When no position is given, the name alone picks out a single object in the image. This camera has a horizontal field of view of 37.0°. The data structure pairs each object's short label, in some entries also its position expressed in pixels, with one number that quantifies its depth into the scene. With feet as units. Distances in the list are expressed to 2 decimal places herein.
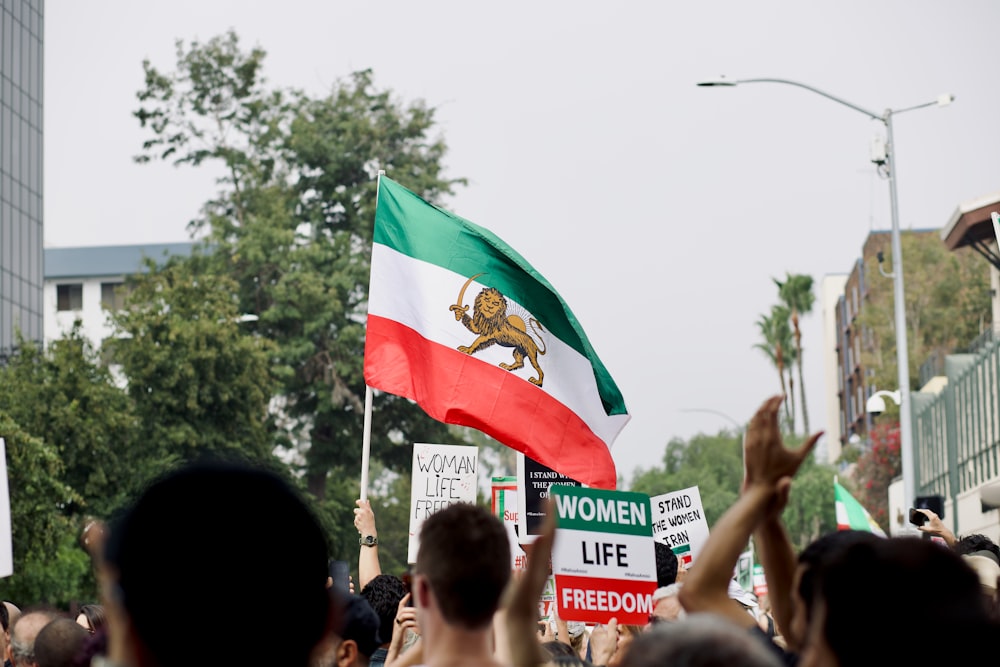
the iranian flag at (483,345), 35.22
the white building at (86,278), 297.33
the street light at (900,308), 79.51
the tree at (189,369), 126.52
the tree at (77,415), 114.73
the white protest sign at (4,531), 33.42
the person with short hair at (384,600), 21.62
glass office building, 188.03
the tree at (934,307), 196.85
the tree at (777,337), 288.71
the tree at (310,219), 145.38
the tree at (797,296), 286.66
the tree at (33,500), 98.32
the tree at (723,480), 242.37
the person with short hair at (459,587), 11.85
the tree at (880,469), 185.06
